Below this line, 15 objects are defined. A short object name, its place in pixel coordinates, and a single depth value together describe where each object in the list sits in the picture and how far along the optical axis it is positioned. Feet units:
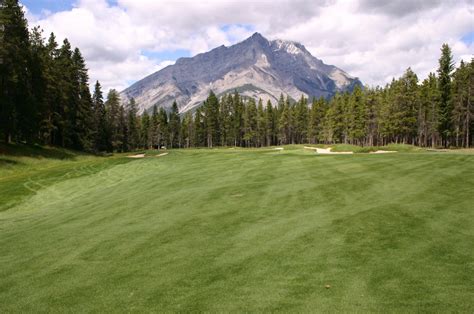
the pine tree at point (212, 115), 463.34
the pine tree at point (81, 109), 230.89
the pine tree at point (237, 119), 471.21
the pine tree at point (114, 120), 335.67
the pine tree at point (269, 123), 468.54
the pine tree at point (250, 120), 470.39
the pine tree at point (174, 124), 506.89
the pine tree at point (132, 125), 413.71
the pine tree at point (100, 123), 297.41
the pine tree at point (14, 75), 149.48
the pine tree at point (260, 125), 469.98
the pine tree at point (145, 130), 509.35
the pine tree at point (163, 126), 500.33
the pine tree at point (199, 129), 484.74
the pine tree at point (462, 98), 237.45
